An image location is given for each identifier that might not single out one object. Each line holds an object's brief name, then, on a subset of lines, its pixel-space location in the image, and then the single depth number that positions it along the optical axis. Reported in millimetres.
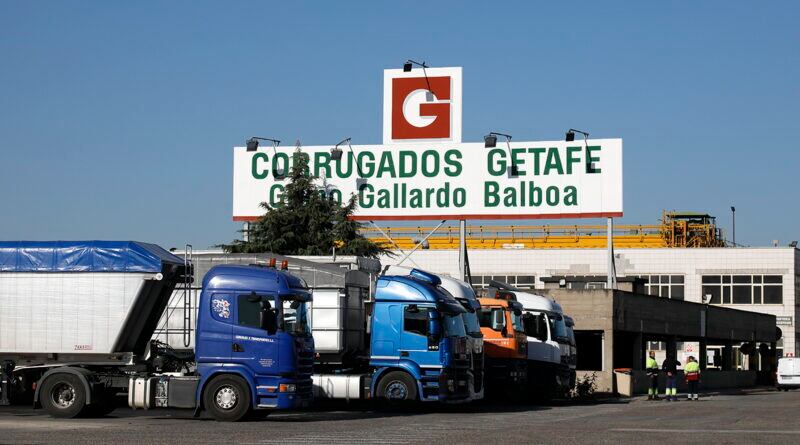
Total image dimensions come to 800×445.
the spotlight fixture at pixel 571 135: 46656
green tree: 47562
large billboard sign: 46594
